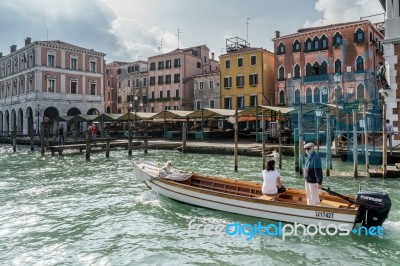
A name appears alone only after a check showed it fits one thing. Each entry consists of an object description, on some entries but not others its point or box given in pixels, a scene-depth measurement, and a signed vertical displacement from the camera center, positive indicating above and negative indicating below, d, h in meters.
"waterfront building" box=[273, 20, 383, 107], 31.97 +6.91
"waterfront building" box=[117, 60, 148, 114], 52.22 +8.06
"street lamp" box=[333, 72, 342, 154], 19.83 +0.13
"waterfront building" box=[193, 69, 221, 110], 43.66 +5.75
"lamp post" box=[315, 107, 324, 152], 18.80 +1.22
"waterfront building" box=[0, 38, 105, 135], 40.88 +6.69
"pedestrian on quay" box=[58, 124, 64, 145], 29.86 +0.15
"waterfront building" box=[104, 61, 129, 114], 60.00 +8.30
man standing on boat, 8.03 -0.86
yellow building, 39.41 +6.74
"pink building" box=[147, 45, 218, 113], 47.53 +8.38
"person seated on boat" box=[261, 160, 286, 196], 9.06 -1.07
